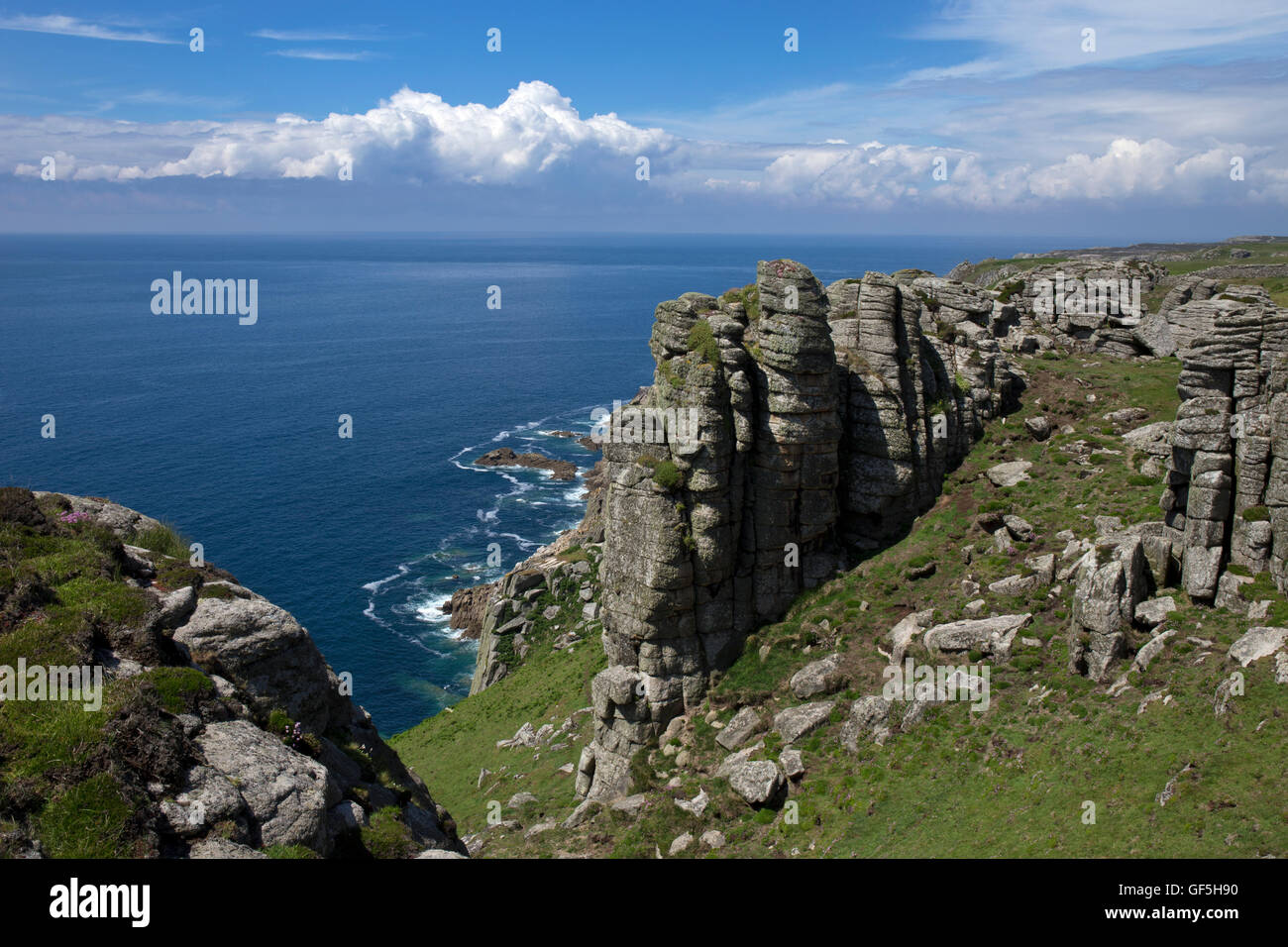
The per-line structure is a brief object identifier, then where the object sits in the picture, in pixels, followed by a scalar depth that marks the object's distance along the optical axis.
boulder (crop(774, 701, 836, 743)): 44.28
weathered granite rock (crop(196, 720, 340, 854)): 22.41
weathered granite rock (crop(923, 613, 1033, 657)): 41.91
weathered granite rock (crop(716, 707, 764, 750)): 46.62
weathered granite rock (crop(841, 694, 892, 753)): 41.88
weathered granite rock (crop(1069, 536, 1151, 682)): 37.19
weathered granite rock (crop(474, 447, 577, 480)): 139.43
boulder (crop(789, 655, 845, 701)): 46.19
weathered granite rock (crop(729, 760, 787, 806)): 41.12
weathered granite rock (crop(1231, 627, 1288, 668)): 31.84
